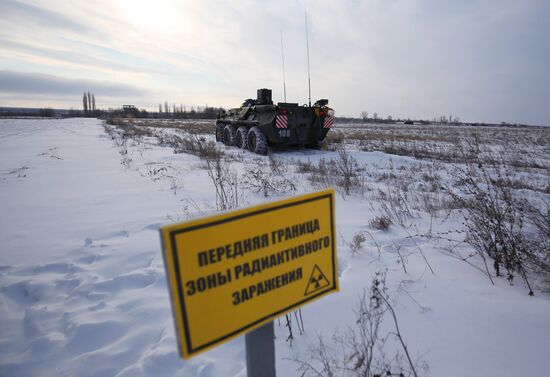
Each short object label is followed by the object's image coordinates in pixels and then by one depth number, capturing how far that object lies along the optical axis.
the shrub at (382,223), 3.51
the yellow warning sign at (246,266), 0.77
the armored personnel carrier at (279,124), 10.29
